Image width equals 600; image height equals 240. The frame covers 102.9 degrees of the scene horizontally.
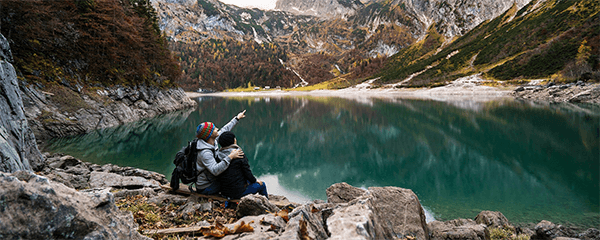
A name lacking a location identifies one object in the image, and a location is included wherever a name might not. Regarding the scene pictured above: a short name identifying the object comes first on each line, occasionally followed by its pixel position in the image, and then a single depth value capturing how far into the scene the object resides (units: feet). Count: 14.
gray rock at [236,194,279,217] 13.57
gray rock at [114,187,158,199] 18.98
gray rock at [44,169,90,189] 21.84
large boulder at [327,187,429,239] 7.40
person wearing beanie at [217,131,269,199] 16.47
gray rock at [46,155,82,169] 30.42
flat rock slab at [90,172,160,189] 22.76
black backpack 17.06
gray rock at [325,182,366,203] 18.93
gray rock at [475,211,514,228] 20.61
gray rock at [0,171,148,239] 5.31
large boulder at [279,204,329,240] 8.11
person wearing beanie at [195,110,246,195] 15.78
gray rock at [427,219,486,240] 13.98
